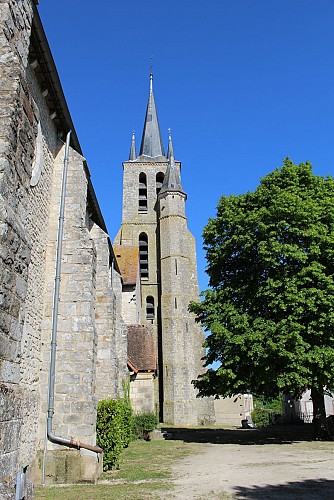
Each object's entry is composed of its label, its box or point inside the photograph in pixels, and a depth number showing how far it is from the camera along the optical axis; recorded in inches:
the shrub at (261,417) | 1236.3
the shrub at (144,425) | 668.7
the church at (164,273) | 1190.9
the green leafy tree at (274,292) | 525.3
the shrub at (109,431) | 360.8
